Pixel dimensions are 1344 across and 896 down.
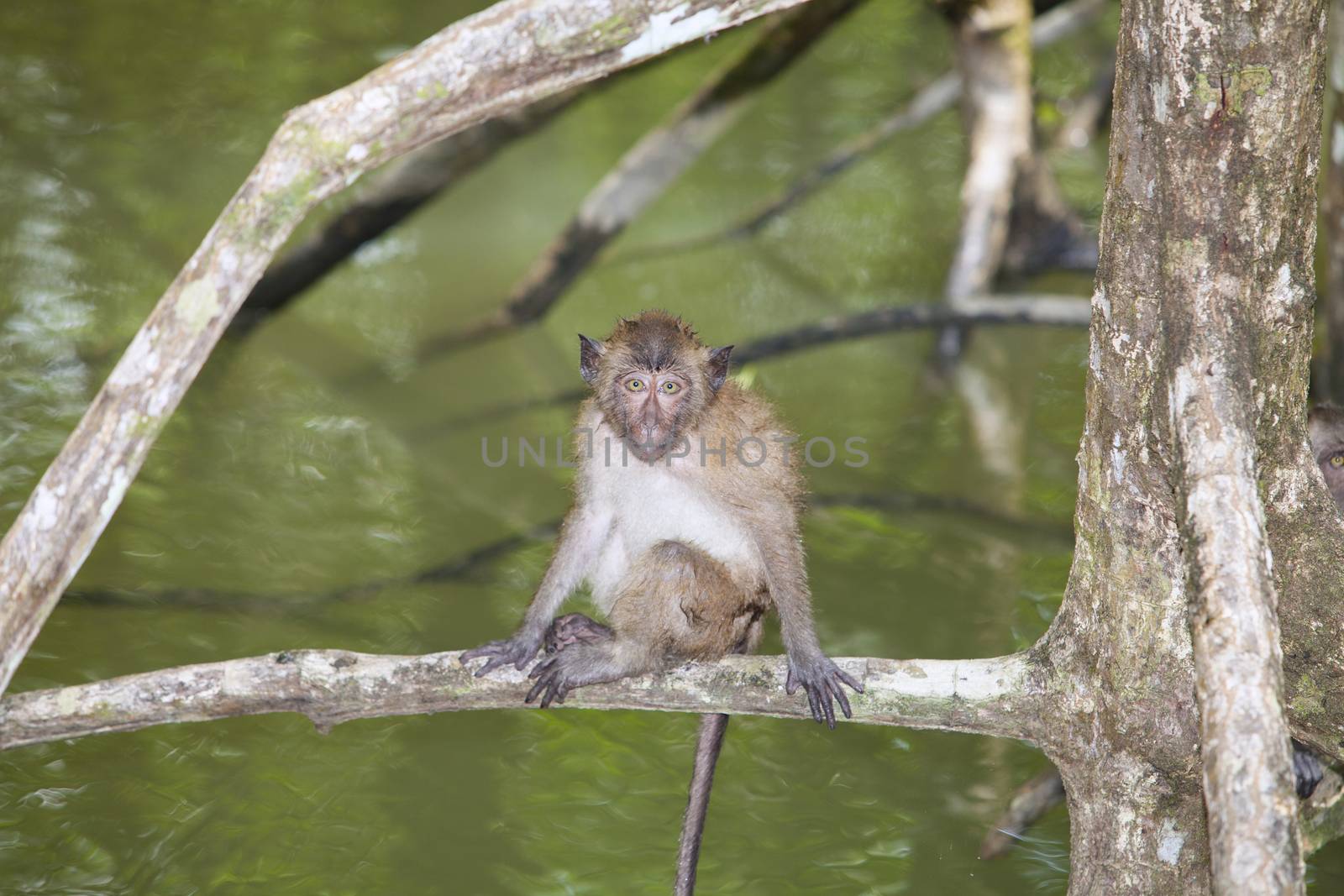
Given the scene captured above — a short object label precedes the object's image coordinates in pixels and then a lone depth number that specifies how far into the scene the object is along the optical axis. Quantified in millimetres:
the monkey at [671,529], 9141
